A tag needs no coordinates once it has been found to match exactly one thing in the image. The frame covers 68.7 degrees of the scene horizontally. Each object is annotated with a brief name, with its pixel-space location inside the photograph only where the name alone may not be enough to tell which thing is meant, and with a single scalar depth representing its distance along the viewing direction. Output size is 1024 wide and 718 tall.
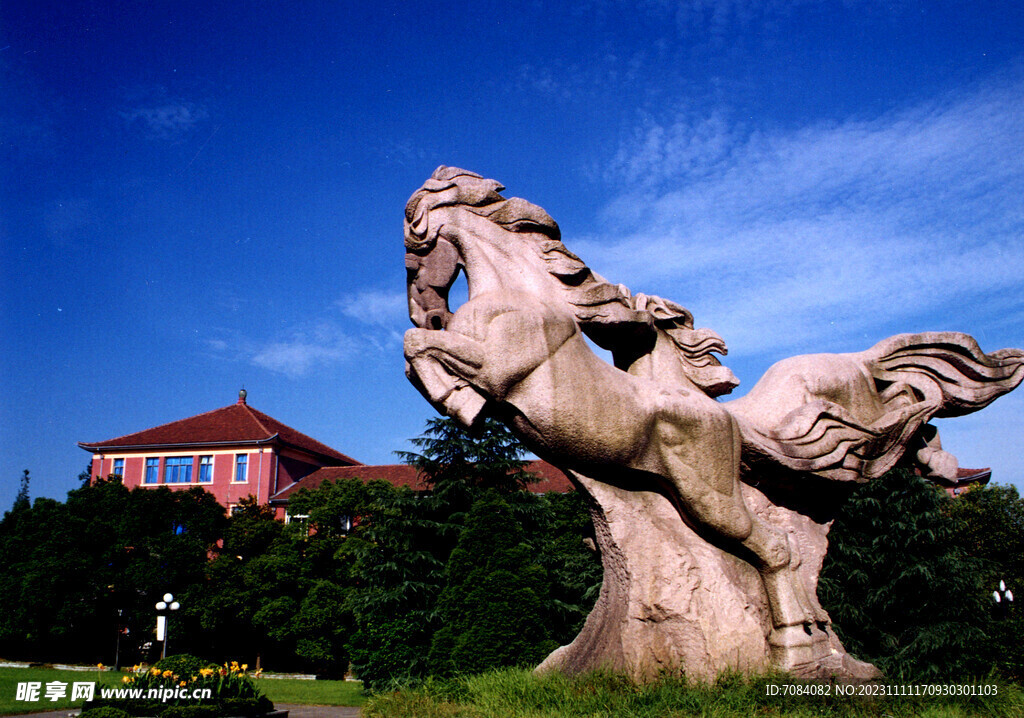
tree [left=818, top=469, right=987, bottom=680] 14.02
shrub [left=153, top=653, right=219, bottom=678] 12.27
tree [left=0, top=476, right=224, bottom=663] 26.31
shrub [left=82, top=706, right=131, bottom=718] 10.67
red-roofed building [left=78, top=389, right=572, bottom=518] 36.38
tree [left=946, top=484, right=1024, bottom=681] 23.61
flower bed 11.67
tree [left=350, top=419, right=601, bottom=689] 17.78
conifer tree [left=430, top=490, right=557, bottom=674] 11.91
